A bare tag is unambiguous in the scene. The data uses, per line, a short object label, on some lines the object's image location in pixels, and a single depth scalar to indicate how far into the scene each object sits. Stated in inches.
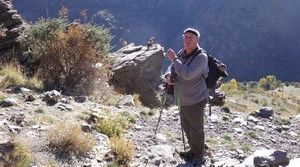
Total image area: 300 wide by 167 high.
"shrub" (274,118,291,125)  417.6
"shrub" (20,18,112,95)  427.8
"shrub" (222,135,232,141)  328.8
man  216.8
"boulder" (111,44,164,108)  576.1
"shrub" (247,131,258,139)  346.9
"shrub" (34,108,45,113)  279.1
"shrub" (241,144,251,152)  302.5
